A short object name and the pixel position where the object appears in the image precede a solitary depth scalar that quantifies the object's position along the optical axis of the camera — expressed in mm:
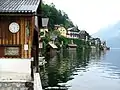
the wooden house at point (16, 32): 5725
